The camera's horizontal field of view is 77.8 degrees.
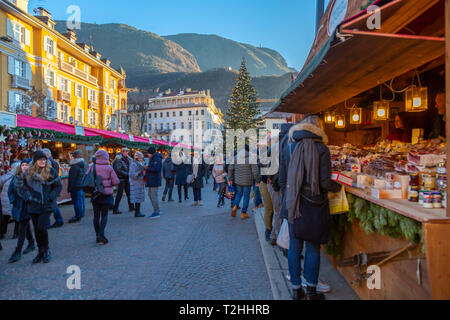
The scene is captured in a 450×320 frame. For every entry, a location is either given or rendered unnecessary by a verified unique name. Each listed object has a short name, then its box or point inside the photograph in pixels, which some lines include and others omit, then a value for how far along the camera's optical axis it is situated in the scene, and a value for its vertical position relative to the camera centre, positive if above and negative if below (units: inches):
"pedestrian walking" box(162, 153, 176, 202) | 430.3 -23.2
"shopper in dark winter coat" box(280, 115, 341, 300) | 114.4 -14.0
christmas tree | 1408.7 +255.1
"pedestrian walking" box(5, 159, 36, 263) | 182.4 -35.1
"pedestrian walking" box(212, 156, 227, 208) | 389.1 -24.3
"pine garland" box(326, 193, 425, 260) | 87.0 -25.0
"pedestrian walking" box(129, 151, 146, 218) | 317.4 -31.1
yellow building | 961.5 +390.6
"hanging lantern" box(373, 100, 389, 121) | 237.6 +40.4
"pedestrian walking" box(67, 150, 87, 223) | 301.6 -29.1
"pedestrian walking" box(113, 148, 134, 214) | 346.0 -19.2
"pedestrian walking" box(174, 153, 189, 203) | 425.4 -27.4
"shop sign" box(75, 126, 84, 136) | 438.3 +43.0
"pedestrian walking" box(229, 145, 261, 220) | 295.9 -17.2
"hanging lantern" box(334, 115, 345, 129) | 326.6 +41.6
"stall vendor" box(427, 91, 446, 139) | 180.4 +24.1
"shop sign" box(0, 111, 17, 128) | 281.4 +40.0
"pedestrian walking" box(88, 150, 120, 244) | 217.8 -31.1
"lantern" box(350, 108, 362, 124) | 286.4 +42.6
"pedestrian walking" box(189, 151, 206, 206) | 392.2 -29.5
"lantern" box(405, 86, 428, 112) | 184.7 +39.4
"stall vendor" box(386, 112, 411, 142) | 251.0 +22.8
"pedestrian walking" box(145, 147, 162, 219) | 311.6 -21.2
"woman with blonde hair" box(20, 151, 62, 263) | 176.6 -24.4
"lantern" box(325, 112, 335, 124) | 337.7 +48.6
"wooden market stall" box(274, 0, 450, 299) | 82.4 -7.2
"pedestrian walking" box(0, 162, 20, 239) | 227.5 -35.9
